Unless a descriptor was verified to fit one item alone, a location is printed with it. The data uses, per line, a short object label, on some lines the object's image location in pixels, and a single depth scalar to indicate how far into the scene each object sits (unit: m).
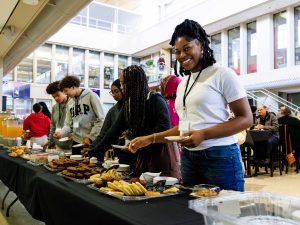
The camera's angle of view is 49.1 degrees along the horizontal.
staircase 9.50
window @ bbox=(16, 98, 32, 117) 12.26
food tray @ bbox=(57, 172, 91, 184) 1.46
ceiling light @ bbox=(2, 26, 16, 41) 4.52
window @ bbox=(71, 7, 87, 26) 14.19
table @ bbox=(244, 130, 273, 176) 5.32
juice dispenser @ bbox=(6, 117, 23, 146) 3.78
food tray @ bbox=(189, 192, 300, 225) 0.71
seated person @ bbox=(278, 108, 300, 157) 5.71
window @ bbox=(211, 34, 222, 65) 11.72
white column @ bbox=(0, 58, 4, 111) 6.76
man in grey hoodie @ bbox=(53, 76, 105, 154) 2.84
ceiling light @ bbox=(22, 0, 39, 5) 3.32
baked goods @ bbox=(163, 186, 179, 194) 1.21
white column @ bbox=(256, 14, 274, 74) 9.84
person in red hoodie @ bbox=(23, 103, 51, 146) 4.95
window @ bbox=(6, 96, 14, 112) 11.78
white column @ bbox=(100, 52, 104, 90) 14.30
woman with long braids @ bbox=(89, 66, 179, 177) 1.82
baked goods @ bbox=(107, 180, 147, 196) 1.17
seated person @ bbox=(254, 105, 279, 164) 5.43
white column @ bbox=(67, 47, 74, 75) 13.59
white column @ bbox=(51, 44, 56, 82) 13.11
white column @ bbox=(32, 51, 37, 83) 12.67
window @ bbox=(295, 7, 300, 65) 9.23
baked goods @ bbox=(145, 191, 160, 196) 1.18
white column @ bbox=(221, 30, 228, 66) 11.40
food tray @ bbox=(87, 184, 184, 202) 1.12
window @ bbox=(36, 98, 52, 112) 13.01
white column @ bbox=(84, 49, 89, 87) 13.89
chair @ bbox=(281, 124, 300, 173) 5.68
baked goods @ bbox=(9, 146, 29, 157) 2.69
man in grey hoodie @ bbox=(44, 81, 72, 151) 3.28
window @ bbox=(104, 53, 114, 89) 14.52
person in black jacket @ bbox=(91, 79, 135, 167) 2.29
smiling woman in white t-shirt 1.27
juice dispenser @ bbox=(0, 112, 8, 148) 4.04
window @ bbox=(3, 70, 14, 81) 12.13
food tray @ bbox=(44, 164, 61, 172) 1.82
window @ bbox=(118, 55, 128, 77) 15.19
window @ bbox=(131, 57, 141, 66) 15.74
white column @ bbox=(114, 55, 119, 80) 14.84
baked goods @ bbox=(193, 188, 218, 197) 1.10
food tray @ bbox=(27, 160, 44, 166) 2.11
